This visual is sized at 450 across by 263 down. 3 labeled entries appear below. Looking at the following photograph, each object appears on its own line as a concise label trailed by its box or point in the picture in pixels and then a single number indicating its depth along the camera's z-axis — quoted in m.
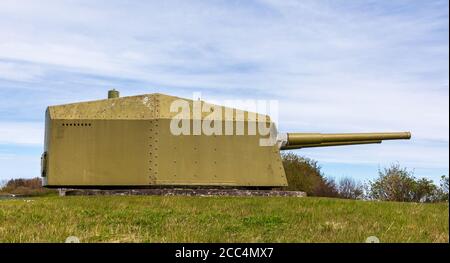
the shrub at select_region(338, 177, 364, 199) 31.65
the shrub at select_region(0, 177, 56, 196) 41.74
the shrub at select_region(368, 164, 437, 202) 27.95
